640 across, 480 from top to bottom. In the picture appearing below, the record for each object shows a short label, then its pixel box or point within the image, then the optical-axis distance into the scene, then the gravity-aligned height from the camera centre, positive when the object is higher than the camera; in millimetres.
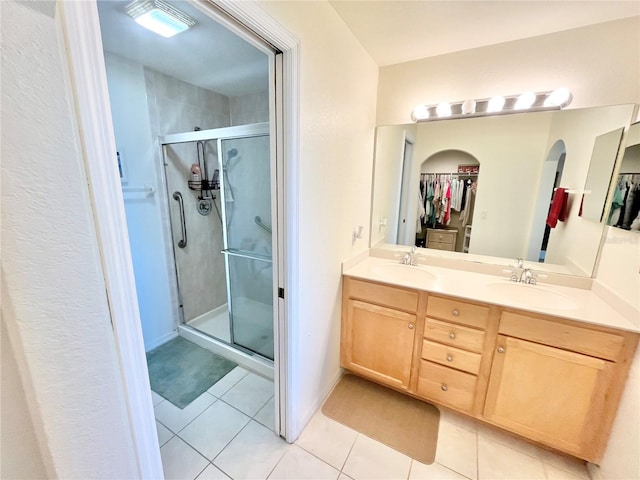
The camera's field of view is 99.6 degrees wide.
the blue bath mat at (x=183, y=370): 1953 -1450
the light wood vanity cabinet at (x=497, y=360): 1332 -943
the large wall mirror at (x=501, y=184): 1609 +64
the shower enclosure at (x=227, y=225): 2223 -343
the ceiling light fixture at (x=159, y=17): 1378 +906
